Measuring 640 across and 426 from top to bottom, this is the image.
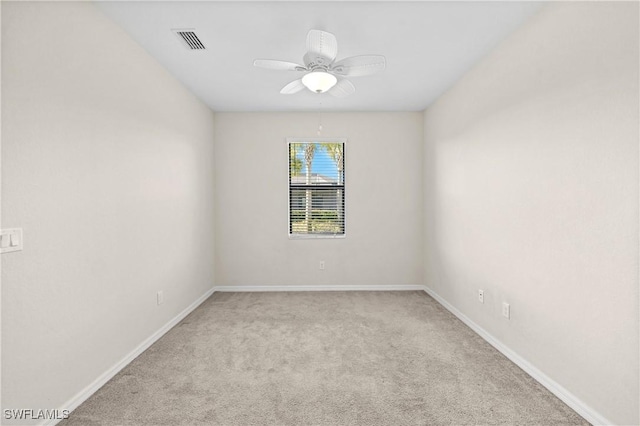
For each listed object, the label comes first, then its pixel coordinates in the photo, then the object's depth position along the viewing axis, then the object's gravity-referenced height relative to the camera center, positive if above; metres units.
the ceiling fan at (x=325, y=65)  2.07 +1.12
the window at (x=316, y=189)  4.59 +0.31
